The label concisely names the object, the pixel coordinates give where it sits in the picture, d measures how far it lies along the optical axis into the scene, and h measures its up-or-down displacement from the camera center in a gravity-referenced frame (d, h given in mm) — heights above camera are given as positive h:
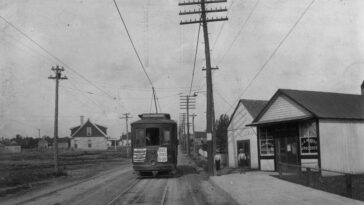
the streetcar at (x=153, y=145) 22627 +349
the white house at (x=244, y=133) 30422 +1182
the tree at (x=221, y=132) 57188 +2403
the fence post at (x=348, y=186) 14212 -1277
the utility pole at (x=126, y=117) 78138 +6237
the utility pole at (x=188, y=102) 63850 +7060
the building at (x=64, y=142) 126962 +3493
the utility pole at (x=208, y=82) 23766 +3666
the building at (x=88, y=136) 101750 +3906
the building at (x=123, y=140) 157500 +4392
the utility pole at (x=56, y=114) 30047 +2834
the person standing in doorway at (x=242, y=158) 31859 -680
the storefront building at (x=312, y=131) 22188 +840
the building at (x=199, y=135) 144900 +5052
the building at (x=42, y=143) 117838 +2973
